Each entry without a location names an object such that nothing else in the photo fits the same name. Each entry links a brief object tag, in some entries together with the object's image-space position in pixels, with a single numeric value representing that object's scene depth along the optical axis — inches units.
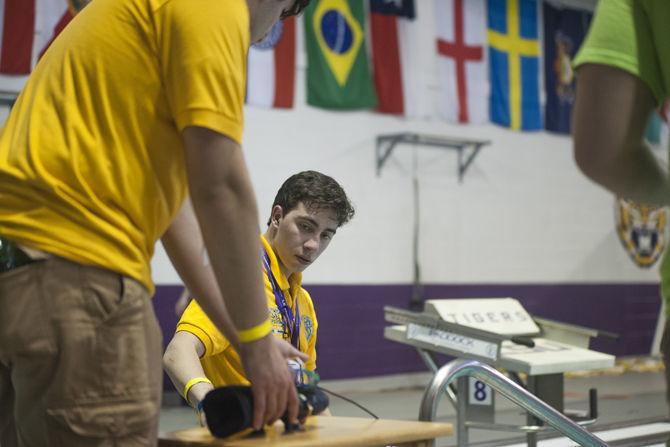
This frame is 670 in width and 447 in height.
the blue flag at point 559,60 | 381.1
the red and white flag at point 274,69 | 297.6
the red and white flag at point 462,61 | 347.6
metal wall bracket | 327.6
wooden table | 58.6
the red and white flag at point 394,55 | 327.6
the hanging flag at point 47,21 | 258.7
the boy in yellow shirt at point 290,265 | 94.9
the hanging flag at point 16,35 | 254.8
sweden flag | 360.2
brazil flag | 312.5
